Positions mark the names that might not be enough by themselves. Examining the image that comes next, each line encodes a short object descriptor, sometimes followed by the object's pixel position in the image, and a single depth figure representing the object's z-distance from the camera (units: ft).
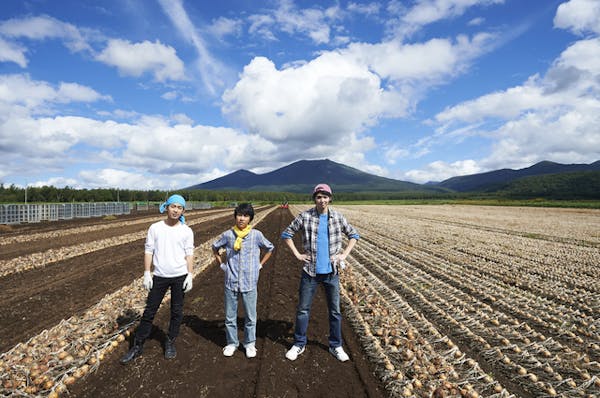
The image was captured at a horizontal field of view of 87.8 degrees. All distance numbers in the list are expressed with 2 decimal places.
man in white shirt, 15.06
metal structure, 98.27
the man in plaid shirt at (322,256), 15.16
